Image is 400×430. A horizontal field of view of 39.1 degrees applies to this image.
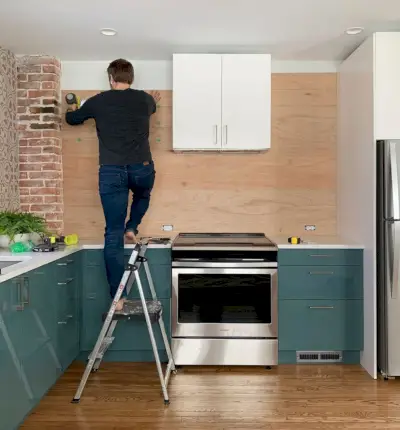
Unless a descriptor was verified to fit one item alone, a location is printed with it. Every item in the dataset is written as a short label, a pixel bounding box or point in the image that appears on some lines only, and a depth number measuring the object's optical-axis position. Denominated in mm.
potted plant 3736
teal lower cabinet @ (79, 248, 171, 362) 4230
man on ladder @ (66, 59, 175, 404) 3861
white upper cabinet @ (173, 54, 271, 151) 4426
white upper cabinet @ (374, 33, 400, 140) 3814
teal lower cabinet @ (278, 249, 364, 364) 4180
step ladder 3475
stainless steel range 4105
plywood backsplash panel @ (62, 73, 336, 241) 4793
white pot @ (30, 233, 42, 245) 3840
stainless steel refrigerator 3719
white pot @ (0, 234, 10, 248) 3727
